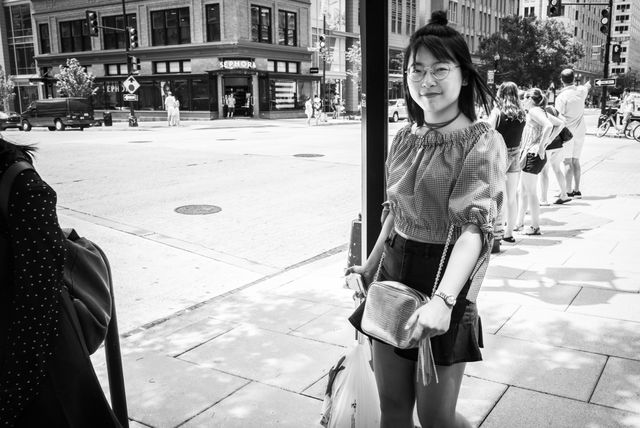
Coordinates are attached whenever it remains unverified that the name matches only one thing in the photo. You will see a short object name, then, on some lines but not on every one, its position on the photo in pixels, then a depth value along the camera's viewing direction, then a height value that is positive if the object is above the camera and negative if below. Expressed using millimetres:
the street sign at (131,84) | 32312 +1335
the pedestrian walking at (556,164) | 9203 -1050
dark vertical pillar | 3311 -41
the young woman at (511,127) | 6836 -299
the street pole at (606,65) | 25319 +1689
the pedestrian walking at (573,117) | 10007 -278
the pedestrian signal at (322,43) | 41250 +4465
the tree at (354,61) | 50512 +3903
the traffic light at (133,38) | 32684 +4032
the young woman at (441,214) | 1989 -401
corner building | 42219 +4240
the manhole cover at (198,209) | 9242 -1686
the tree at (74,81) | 41031 +2033
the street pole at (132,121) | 33281 -751
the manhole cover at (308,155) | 16578 -1460
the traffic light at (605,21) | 25461 +3594
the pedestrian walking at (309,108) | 33812 -160
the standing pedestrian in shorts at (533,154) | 7613 -700
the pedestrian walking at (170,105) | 33175 +144
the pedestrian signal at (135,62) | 34675 +2803
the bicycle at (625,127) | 21578 -1079
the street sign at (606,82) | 24797 +818
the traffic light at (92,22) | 34241 +5221
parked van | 31344 -268
